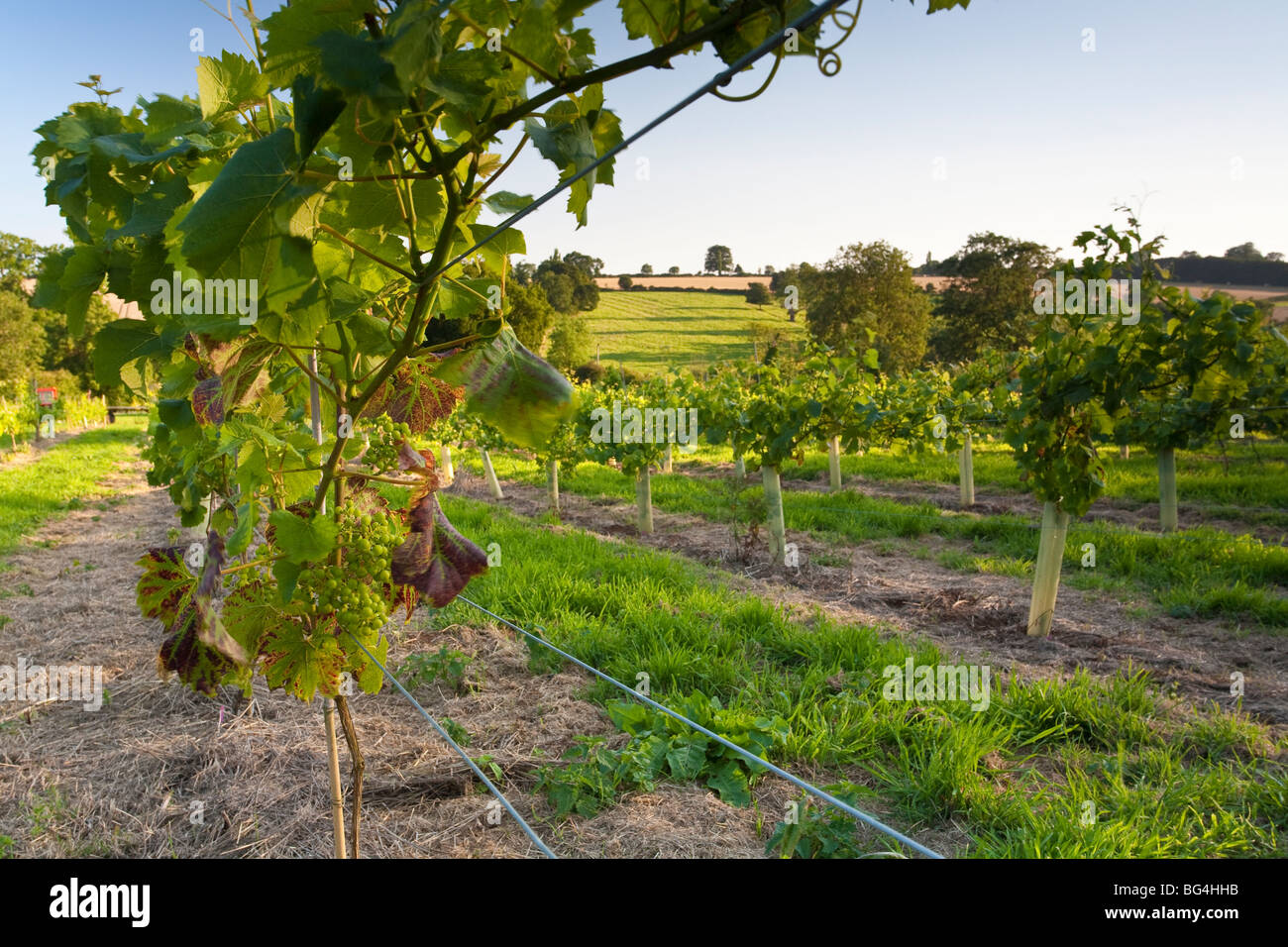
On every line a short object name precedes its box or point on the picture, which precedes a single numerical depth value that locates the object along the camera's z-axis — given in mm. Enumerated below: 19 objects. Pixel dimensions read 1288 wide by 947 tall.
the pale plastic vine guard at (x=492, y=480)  11439
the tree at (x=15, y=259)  41406
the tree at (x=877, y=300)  38062
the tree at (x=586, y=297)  51525
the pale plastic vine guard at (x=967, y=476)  10242
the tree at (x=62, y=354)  39781
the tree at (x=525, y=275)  45381
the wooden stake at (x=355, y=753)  1653
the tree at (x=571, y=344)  33906
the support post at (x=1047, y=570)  5090
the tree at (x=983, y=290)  38125
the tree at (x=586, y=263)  55334
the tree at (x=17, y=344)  28719
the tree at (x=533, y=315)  30875
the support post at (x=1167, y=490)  8912
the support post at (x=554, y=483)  9570
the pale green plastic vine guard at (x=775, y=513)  7230
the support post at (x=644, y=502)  8727
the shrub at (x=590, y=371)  34569
